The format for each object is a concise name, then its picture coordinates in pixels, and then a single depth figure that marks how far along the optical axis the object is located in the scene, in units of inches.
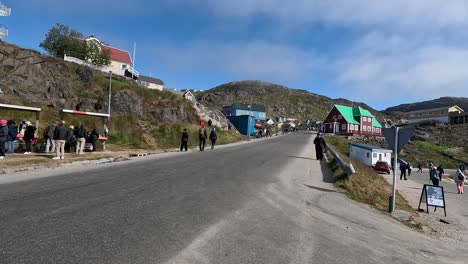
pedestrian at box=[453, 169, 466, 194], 988.8
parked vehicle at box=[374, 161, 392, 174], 1562.5
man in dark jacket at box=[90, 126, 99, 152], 763.1
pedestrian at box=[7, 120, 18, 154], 633.6
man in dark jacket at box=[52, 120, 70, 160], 600.2
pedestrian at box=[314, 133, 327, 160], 842.8
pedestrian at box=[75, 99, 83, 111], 1267.5
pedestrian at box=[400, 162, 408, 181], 1429.1
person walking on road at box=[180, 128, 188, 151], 935.2
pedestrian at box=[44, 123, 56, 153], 681.0
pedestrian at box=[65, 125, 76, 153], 726.5
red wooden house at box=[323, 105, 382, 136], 3326.8
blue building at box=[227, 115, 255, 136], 2188.7
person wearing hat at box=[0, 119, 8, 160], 558.3
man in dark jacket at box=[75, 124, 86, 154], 692.7
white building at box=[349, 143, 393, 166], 1770.4
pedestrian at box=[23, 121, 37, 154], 665.0
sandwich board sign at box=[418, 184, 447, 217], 501.2
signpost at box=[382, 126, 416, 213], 370.9
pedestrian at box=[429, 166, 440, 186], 937.1
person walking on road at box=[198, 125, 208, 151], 985.5
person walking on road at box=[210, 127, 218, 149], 1066.3
